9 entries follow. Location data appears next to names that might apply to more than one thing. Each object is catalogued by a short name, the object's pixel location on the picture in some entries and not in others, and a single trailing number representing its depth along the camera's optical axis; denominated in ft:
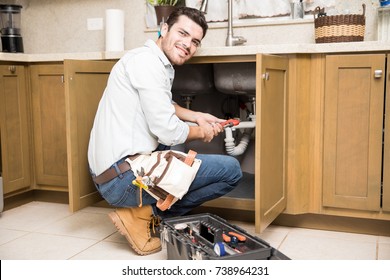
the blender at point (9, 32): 9.78
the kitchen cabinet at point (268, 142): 6.09
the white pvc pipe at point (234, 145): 8.29
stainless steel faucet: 8.39
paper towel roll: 9.39
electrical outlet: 10.08
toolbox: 5.27
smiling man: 6.08
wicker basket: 7.10
